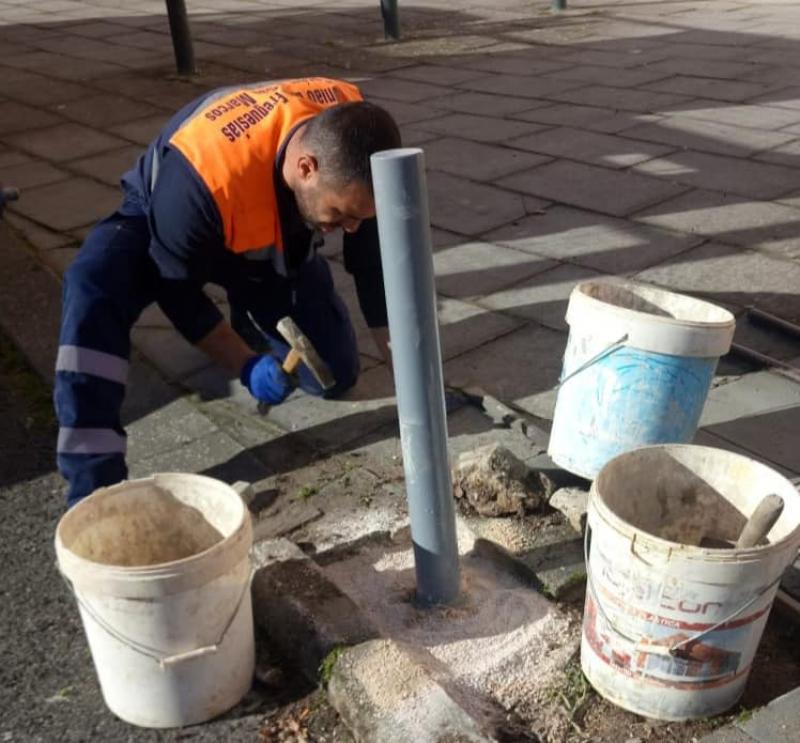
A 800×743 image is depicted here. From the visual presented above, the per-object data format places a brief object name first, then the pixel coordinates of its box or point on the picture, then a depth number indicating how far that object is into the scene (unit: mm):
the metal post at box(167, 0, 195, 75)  8469
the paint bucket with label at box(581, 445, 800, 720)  2062
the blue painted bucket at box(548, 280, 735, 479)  2754
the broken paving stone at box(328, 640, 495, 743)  2203
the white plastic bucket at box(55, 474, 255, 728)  2156
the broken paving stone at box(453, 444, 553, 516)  2857
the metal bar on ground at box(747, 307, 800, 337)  3842
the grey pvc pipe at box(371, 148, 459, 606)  2162
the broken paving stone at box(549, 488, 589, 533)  2777
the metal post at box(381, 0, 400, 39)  9609
